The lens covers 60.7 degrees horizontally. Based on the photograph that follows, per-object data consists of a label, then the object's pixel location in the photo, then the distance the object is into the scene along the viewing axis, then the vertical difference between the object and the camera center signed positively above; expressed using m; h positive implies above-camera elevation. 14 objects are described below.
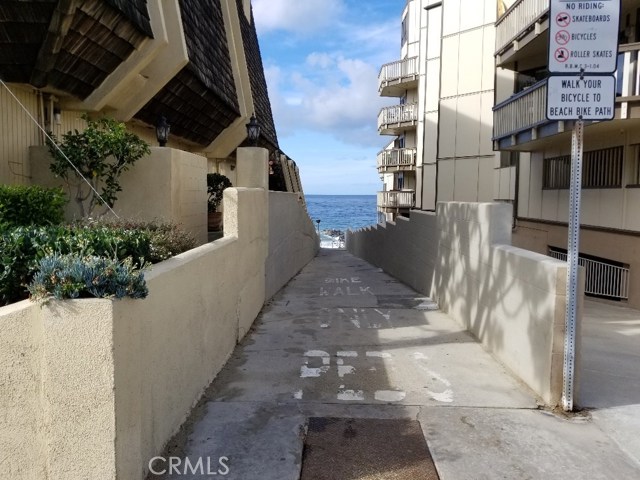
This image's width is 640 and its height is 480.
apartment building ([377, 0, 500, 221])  22.39 +4.51
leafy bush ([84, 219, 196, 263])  4.94 -0.39
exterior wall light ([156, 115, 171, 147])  10.12 +1.30
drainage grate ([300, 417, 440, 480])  3.76 -1.85
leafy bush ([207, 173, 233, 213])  13.43 +0.29
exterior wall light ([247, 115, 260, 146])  11.44 +1.51
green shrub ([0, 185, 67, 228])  5.89 -0.09
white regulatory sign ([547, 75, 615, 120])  4.70 +0.93
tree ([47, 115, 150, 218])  7.79 +0.59
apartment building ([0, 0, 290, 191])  6.68 +2.02
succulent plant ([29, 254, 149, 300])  3.00 -0.45
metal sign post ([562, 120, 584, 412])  4.73 -0.56
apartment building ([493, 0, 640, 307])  11.04 +1.05
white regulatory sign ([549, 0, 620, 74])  4.65 +1.45
